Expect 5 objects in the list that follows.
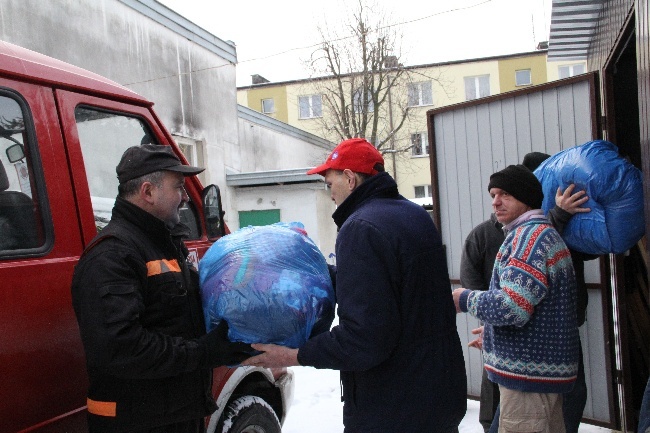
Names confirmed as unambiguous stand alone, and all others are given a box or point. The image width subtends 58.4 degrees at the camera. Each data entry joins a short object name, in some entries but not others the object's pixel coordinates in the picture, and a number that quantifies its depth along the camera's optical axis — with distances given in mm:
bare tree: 21047
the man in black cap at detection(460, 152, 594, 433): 3154
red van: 1991
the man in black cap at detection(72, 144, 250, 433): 1950
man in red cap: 1928
